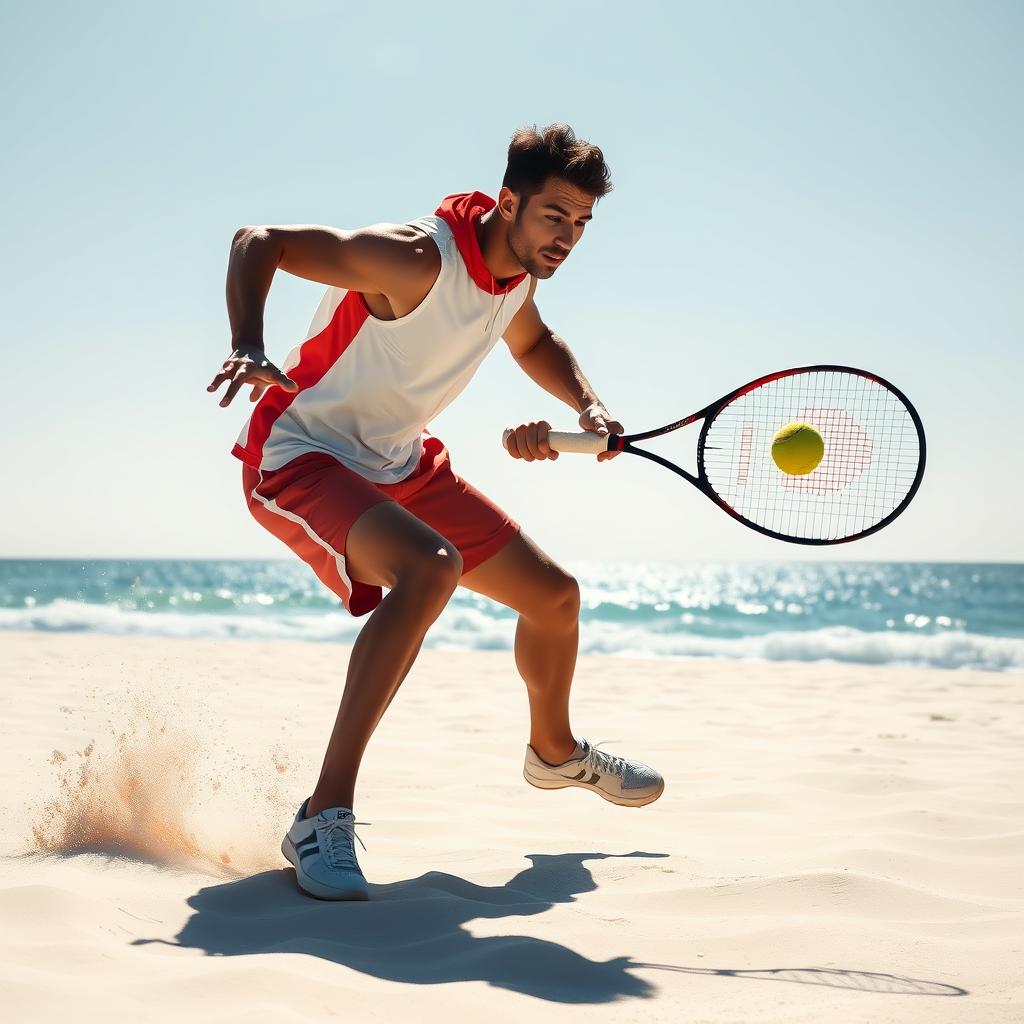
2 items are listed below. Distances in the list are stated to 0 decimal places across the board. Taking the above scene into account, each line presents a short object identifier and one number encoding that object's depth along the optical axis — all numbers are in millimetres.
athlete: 2293
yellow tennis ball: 3135
